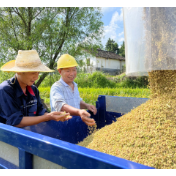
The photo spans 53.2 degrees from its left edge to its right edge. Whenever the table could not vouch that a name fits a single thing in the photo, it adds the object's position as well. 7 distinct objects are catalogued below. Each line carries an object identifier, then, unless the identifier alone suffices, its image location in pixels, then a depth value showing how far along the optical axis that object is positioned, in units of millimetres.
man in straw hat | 1673
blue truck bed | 810
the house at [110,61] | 28231
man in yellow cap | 2359
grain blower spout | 1186
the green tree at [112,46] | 53188
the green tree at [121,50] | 49062
